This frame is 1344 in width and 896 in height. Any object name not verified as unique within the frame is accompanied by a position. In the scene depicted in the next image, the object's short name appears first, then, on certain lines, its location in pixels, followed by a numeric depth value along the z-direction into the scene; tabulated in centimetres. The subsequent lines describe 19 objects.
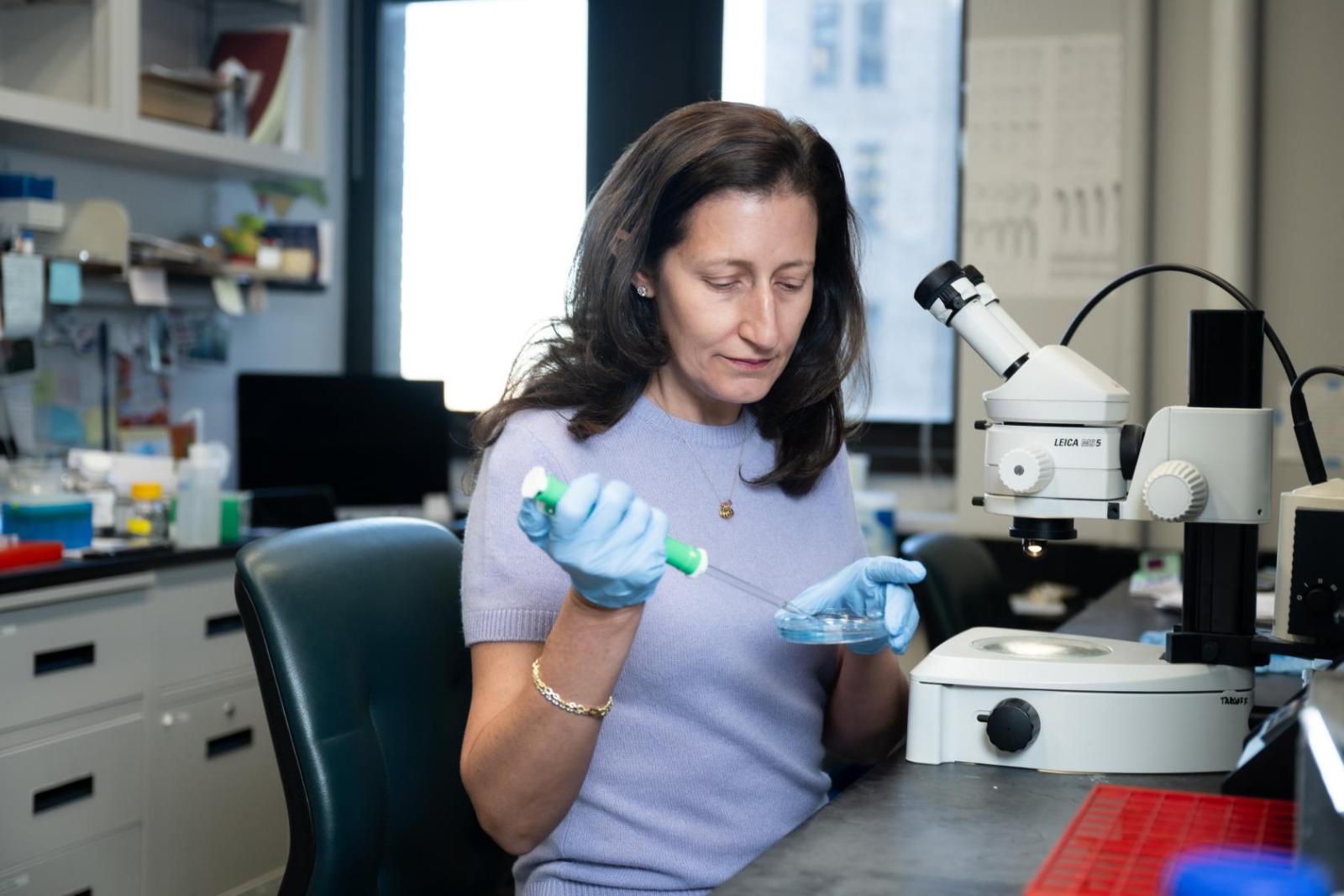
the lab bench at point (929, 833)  89
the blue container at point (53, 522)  238
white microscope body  115
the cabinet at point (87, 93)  261
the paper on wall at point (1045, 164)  299
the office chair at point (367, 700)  125
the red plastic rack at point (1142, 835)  84
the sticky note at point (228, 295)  315
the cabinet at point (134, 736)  219
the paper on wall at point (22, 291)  259
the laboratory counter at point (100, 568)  215
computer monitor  330
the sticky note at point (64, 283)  269
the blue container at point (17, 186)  262
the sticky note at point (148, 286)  290
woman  120
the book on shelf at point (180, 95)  284
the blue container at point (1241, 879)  55
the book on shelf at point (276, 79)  319
